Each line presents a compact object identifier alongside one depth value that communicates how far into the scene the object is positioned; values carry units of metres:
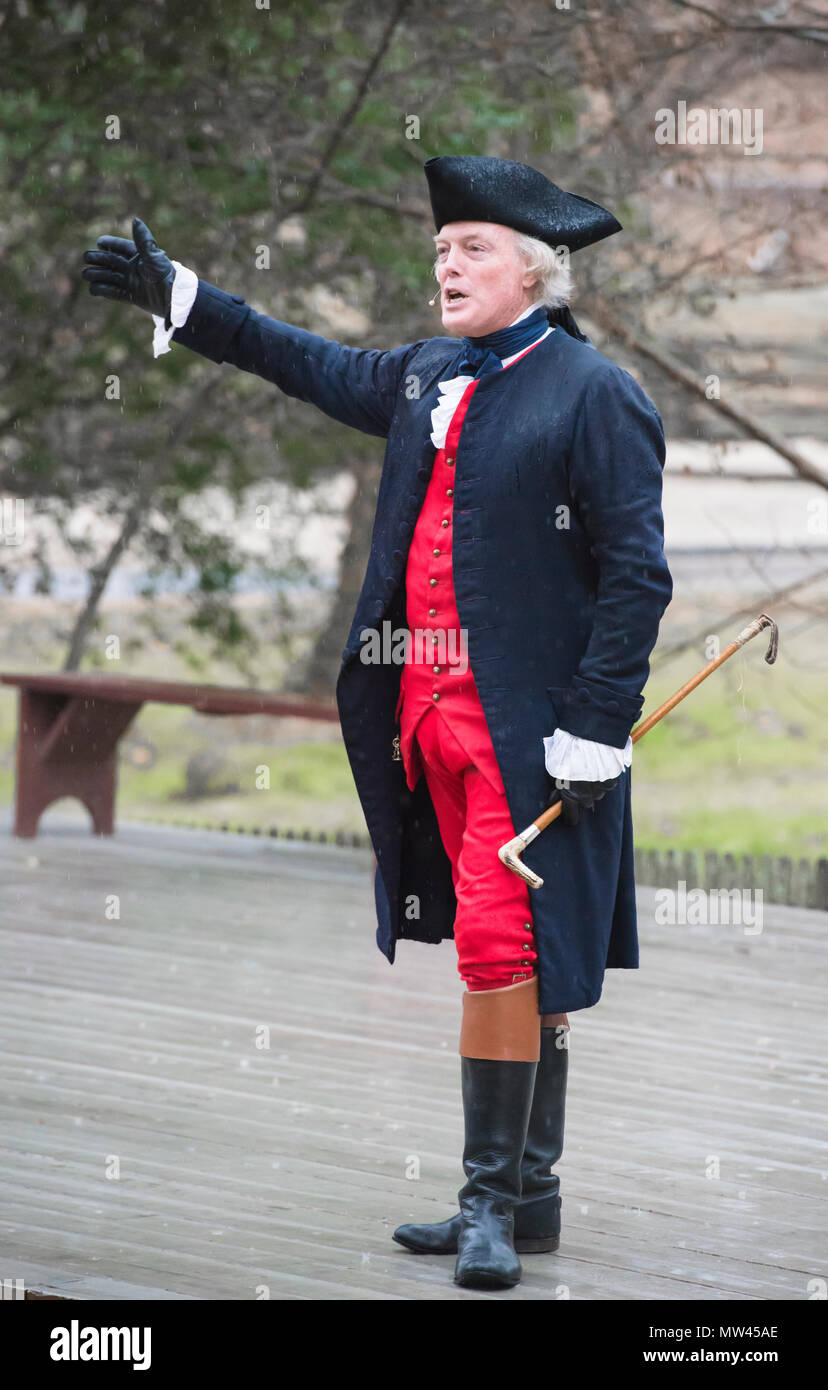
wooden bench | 14.69
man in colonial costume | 5.66
